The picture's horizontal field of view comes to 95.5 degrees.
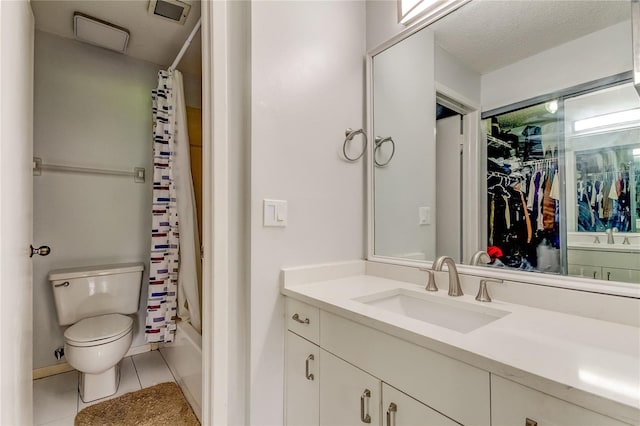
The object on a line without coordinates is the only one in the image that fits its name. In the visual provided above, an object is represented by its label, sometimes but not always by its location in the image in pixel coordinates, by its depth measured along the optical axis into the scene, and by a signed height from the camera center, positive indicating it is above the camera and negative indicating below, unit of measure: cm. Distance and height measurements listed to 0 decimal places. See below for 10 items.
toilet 163 -68
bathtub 154 -88
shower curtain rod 181 +114
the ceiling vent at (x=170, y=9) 171 +125
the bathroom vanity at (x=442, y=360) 55 -35
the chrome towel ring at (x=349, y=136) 149 +40
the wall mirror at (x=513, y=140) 89 +29
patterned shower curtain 200 -2
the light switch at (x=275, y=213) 120 +1
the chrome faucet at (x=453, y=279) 110 -25
